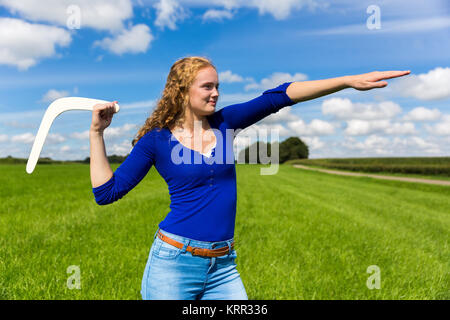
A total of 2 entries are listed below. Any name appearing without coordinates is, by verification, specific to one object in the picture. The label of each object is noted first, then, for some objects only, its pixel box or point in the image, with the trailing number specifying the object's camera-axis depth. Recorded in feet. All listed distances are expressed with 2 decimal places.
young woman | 7.53
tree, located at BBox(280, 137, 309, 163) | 485.97
